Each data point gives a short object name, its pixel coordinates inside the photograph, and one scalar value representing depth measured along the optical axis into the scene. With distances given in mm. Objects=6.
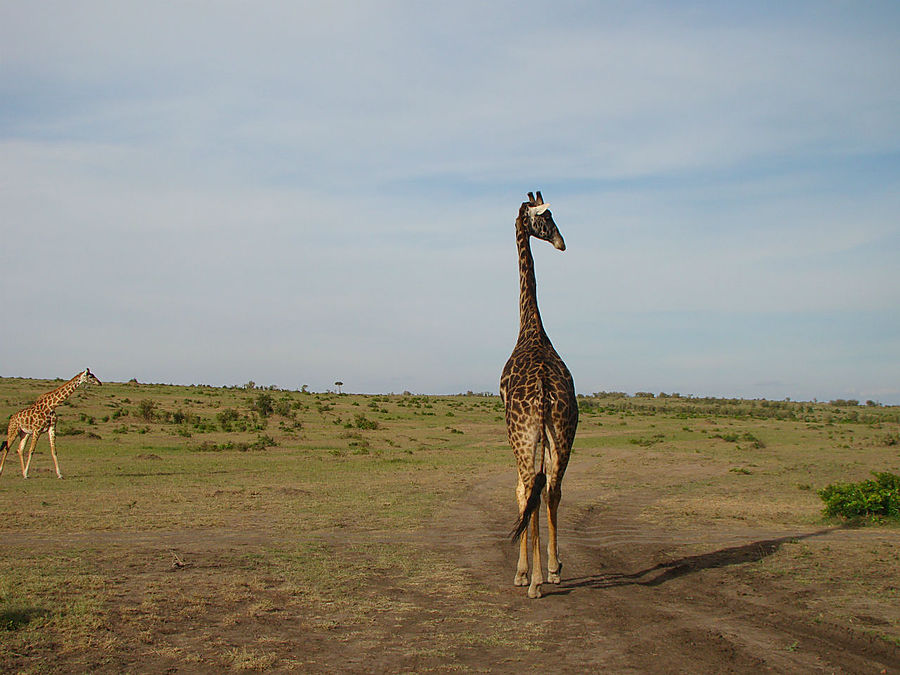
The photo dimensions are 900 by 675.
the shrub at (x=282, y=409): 45312
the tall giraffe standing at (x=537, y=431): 8914
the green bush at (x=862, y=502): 14406
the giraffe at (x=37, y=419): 20703
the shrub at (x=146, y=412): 40344
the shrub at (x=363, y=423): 40875
